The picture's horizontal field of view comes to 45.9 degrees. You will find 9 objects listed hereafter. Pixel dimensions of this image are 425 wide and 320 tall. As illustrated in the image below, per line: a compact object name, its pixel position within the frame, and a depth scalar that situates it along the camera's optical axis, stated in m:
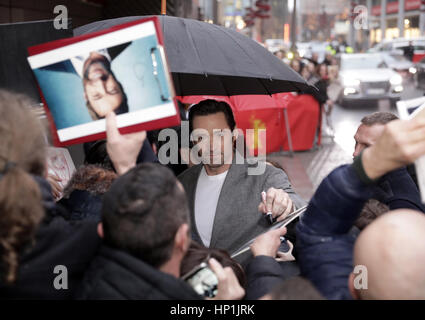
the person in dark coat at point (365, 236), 1.42
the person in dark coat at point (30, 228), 1.41
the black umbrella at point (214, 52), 2.59
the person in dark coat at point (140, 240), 1.49
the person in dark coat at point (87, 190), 2.09
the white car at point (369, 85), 16.86
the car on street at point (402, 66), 23.78
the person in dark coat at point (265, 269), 1.91
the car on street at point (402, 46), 25.43
